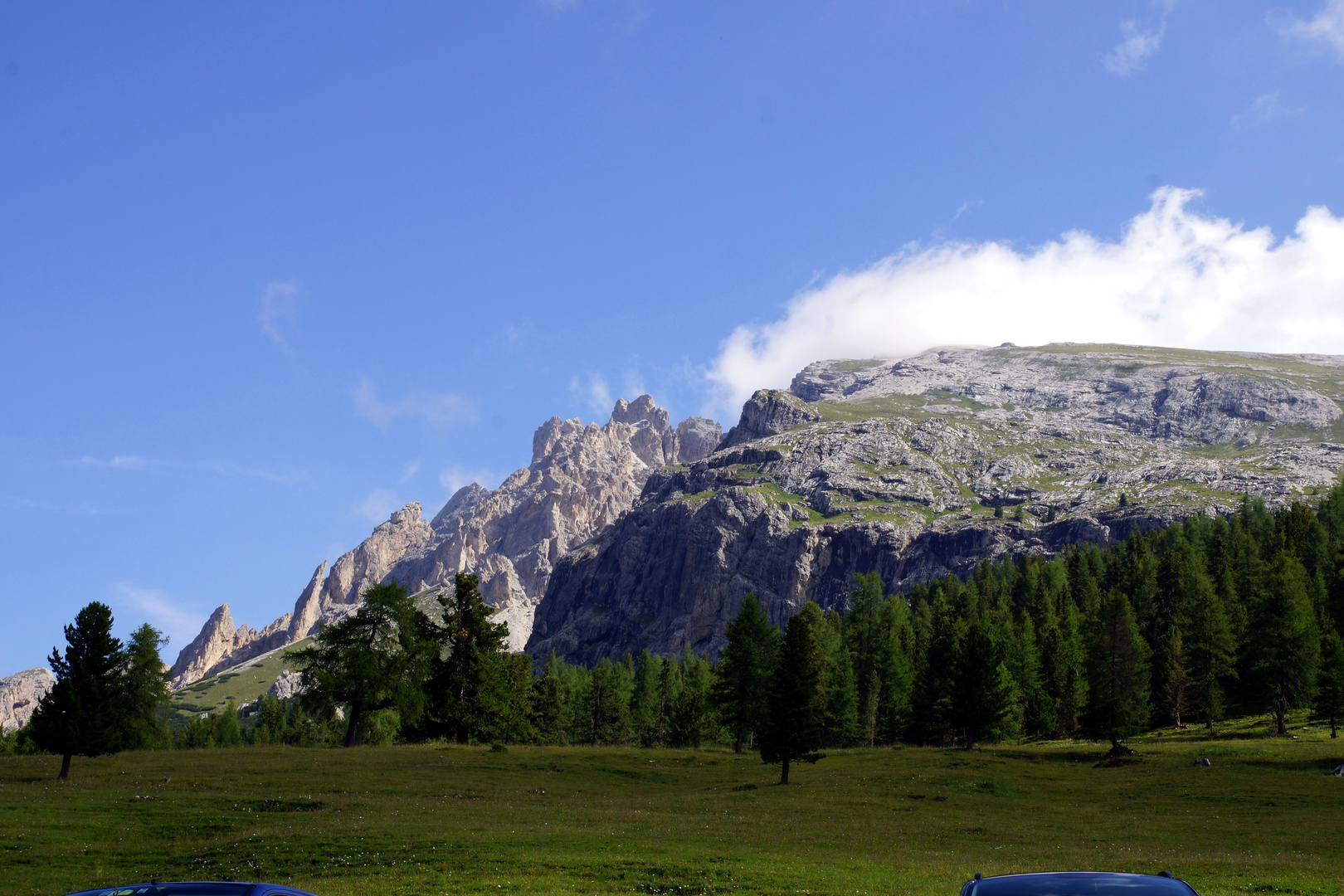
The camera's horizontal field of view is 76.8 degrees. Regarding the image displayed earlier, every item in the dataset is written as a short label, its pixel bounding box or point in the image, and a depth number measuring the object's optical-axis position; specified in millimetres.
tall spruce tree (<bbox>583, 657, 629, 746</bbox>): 125250
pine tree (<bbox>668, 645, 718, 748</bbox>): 110438
